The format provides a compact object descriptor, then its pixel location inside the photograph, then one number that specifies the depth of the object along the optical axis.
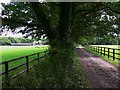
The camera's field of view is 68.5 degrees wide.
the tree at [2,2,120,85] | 4.35
